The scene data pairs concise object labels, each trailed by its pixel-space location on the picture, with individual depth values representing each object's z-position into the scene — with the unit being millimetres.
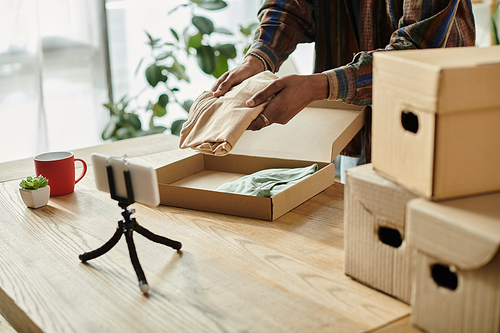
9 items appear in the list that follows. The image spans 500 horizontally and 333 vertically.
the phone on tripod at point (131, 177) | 725
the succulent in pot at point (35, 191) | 1082
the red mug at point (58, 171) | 1148
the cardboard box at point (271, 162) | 1015
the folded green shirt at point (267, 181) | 1086
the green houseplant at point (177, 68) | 2756
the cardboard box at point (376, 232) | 663
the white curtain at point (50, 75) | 2619
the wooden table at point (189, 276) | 645
